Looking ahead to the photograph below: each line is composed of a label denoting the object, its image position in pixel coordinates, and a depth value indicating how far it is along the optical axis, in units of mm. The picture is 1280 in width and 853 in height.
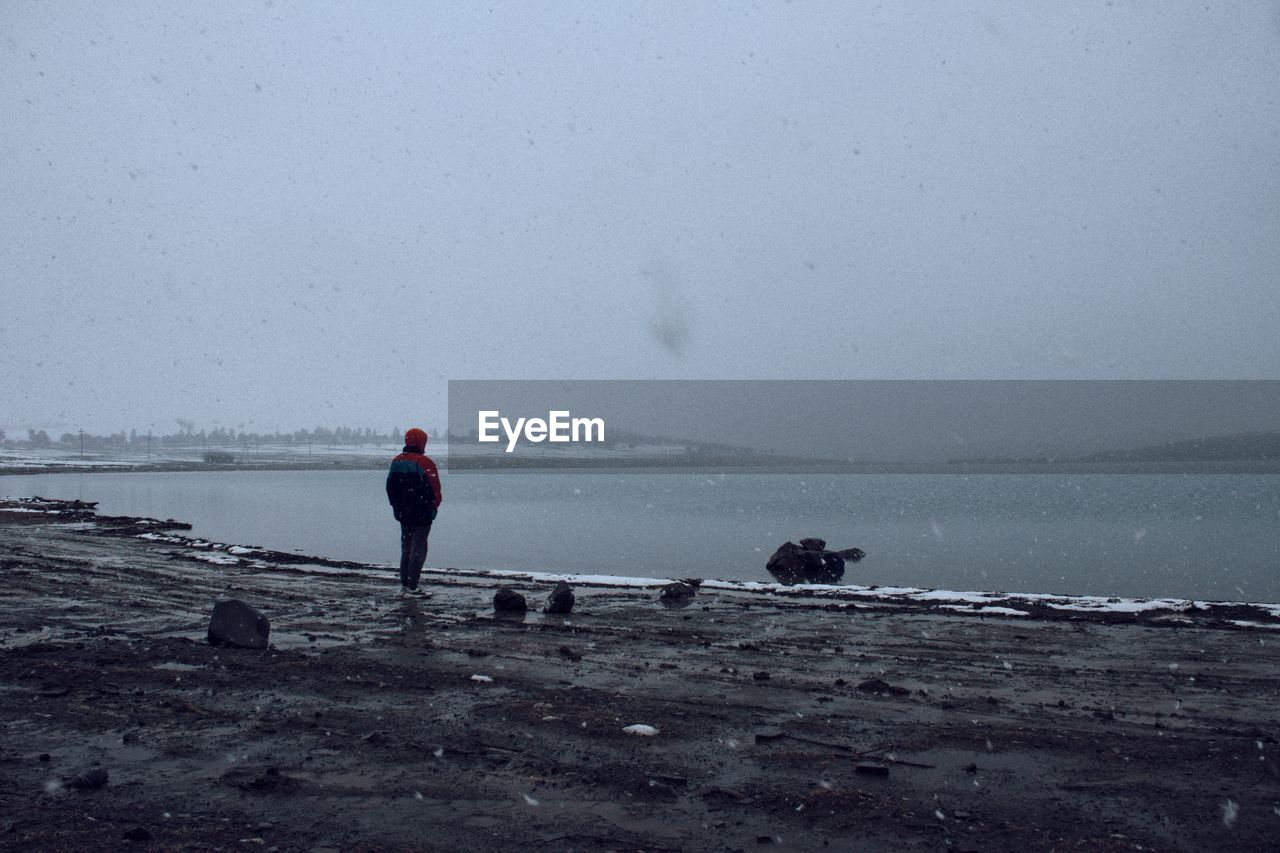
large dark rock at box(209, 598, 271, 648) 9484
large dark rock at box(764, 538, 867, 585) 24784
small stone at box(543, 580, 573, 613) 13141
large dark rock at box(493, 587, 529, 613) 12969
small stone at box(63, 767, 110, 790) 5094
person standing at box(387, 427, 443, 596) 14547
